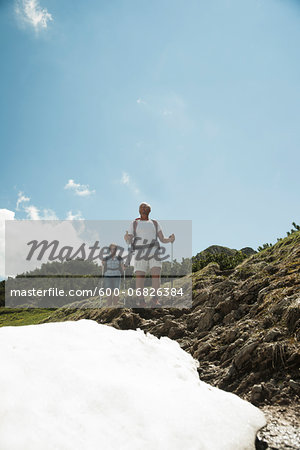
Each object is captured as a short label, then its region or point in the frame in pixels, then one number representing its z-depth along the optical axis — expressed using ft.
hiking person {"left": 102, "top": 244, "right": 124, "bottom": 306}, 27.71
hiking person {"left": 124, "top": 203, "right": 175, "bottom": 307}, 22.80
